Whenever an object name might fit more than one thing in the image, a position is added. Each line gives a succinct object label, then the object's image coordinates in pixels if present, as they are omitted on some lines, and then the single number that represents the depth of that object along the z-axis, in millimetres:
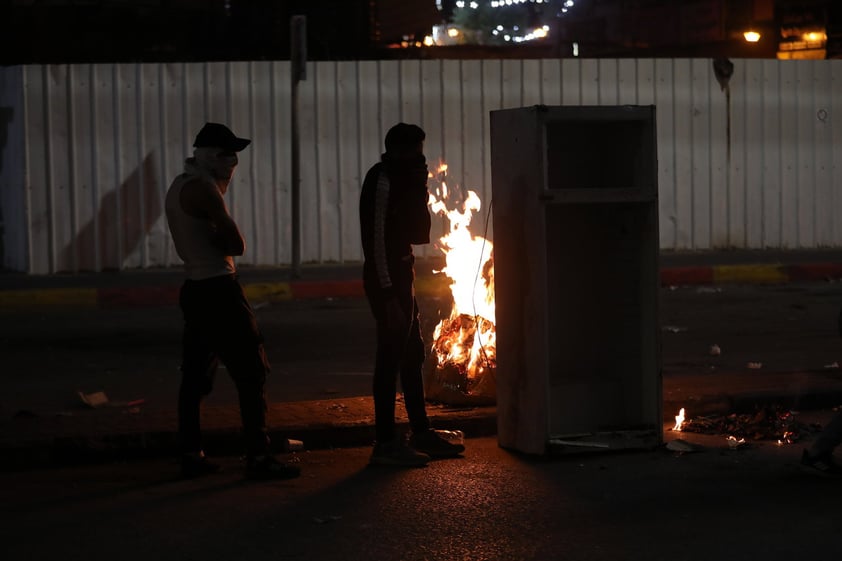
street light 31953
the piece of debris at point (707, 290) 15180
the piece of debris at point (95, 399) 8172
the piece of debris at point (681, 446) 6883
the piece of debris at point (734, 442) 6962
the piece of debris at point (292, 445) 7020
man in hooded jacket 6527
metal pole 14617
